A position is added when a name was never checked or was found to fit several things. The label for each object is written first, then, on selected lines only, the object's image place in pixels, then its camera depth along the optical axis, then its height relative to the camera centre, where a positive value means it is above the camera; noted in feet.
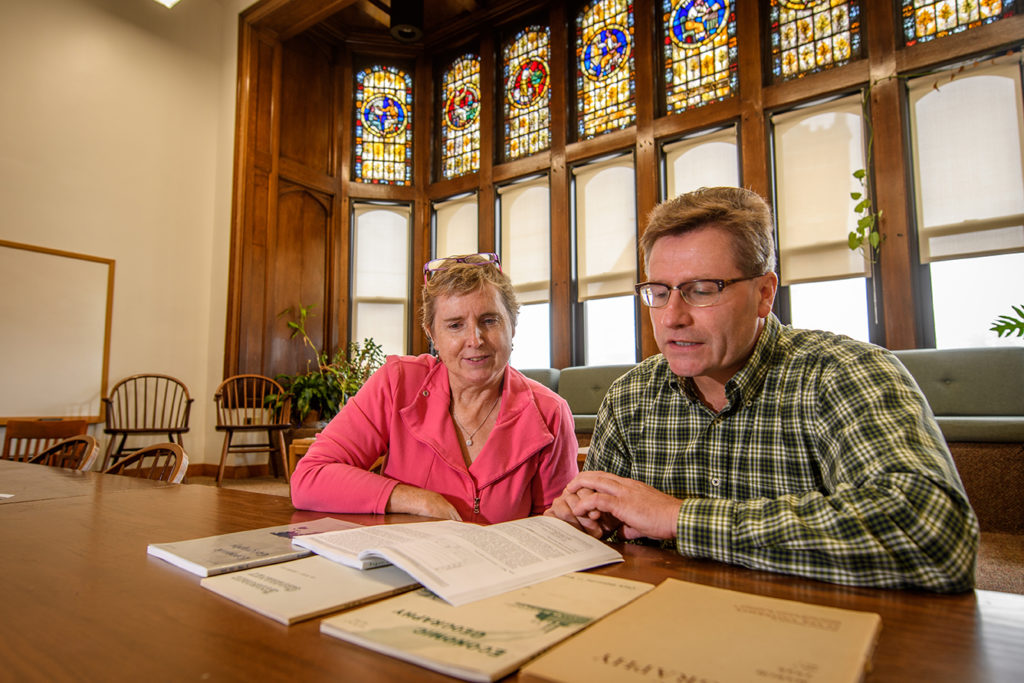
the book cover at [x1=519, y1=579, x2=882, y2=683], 1.35 -0.64
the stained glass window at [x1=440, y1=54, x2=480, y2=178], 21.57 +9.90
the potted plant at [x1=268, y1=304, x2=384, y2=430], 18.39 +0.31
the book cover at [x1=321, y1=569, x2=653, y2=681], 1.47 -0.66
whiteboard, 14.46 +1.57
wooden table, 1.48 -0.69
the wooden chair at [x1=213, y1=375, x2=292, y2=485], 16.61 -0.50
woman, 4.53 -0.26
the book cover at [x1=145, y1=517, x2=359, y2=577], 2.37 -0.68
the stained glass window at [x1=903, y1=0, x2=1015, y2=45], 13.35 +8.41
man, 2.34 -0.29
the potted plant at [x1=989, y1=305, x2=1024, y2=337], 8.80 +0.86
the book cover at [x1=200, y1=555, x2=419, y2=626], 1.87 -0.67
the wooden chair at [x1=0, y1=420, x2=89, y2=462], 10.28 -0.61
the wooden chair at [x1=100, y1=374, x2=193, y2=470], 15.30 -0.32
